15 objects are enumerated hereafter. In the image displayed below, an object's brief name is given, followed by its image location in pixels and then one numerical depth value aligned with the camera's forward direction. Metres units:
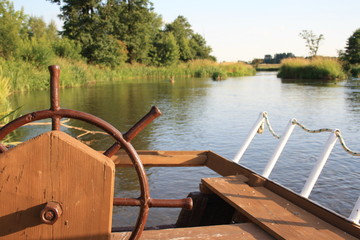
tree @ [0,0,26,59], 20.80
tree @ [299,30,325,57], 50.22
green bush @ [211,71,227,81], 31.36
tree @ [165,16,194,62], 53.28
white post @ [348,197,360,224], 2.06
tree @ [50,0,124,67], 35.44
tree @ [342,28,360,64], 37.09
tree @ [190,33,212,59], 57.49
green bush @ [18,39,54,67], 21.13
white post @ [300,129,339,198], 2.60
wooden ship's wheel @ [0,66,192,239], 1.18
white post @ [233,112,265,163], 3.40
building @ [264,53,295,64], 120.50
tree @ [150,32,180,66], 45.75
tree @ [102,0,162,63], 39.20
